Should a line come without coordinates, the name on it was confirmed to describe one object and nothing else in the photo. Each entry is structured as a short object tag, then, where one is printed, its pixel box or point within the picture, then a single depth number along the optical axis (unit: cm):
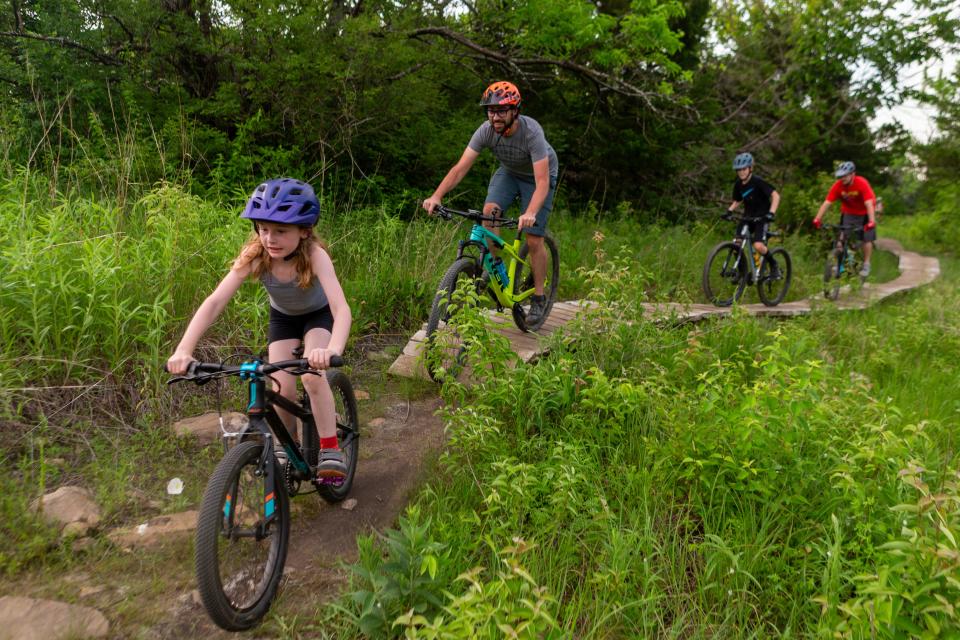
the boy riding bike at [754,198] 895
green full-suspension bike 484
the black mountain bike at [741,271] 877
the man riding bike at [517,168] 520
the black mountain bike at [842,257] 1094
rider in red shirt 1070
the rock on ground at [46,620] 258
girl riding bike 297
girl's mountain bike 251
